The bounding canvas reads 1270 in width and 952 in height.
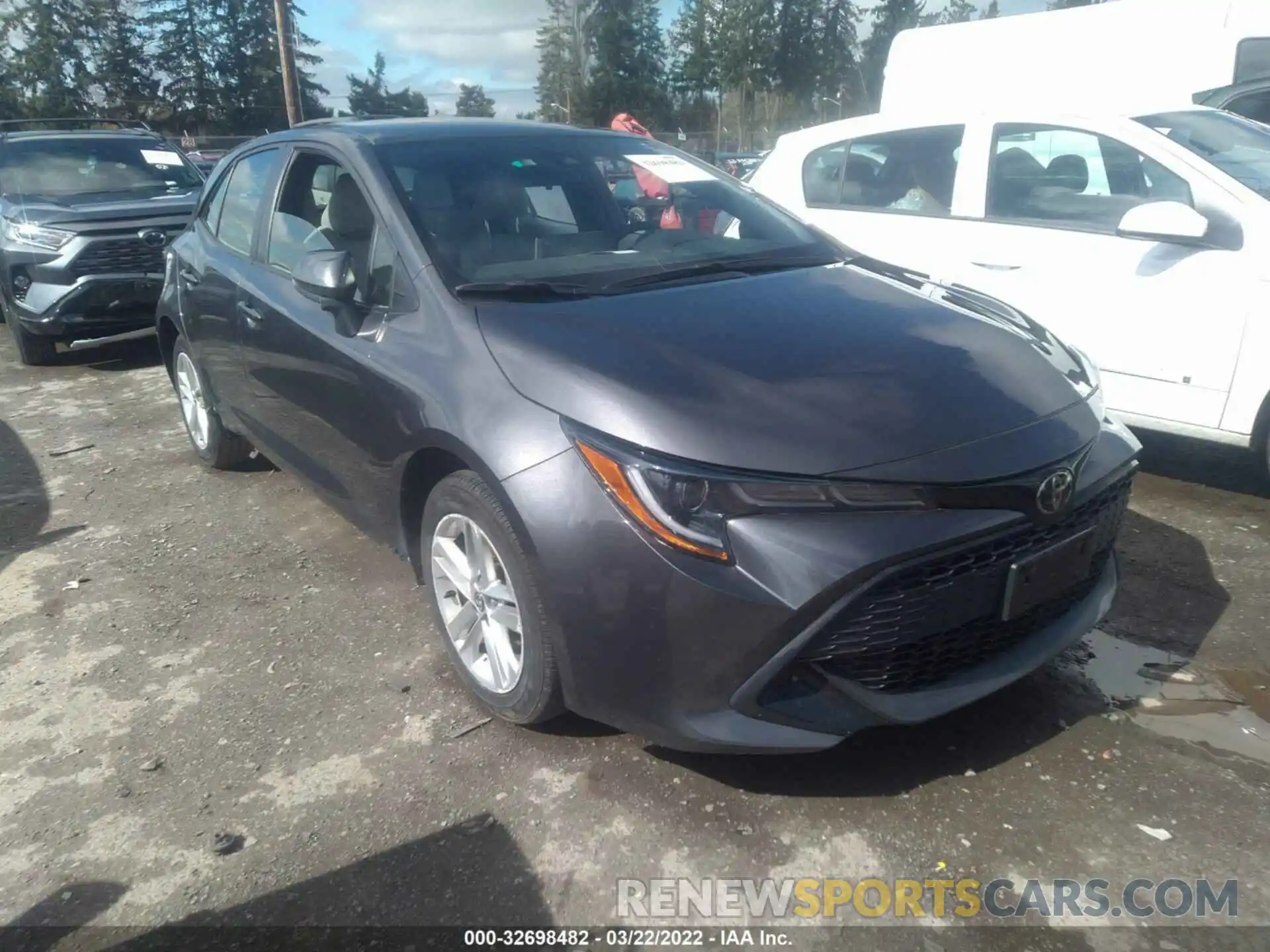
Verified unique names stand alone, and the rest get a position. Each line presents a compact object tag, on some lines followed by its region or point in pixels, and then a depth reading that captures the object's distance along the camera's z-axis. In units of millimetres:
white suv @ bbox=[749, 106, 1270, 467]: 4062
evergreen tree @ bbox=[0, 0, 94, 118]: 50312
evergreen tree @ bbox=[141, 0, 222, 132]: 54625
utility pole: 22219
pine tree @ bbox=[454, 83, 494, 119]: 60281
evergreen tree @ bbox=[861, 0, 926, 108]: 57250
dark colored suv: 7406
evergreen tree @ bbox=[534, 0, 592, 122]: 57719
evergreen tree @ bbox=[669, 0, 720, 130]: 53062
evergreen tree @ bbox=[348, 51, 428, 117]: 56531
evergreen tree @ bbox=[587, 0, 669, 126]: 56375
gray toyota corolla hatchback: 2172
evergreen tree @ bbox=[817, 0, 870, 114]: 53656
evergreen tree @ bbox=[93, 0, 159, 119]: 52531
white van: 9359
